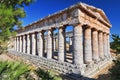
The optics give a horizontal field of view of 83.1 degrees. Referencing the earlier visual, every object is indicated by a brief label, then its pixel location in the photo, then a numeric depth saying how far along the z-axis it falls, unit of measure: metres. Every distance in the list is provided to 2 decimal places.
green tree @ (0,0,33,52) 3.68
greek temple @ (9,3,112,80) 7.60
